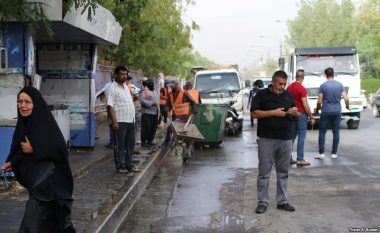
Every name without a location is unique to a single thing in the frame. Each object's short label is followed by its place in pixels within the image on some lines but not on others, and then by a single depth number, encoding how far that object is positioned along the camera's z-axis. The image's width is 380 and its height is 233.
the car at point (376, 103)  24.97
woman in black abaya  4.38
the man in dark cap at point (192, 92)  12.91
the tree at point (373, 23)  44.69
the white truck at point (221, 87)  17.47
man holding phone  6.78
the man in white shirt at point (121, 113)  8.66
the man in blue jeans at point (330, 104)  10.90
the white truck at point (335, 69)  18.30
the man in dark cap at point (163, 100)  18.07
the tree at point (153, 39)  21.27
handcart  11.33
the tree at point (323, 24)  59.38
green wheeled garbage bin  13.28
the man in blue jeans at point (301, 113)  10.10
